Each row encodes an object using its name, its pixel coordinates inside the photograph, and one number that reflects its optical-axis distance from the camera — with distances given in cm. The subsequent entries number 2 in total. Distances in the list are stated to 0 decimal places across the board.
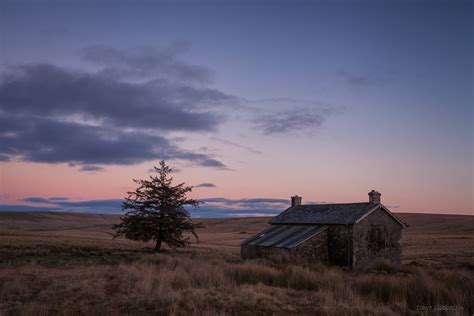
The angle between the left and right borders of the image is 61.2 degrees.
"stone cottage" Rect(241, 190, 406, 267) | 2553
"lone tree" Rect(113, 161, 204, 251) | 2955
